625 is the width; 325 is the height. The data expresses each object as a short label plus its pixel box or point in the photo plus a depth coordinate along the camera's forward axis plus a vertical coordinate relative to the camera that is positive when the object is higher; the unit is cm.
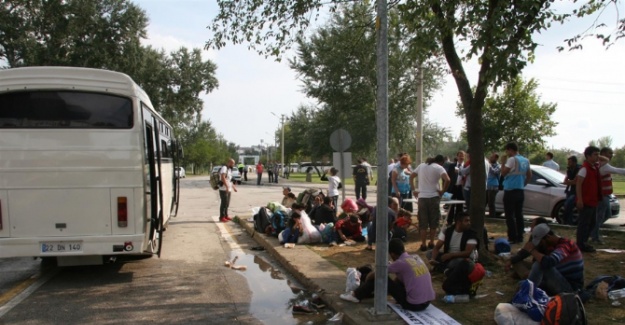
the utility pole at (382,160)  521 -3
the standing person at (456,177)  1287 -56
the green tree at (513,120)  2614 +186
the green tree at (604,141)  7936 +203
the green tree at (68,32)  2944 +824
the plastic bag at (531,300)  481 -147
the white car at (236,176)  4183 -147
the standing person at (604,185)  916 -60
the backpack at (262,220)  1171 -148
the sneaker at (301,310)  610 -189
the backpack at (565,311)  449 -146
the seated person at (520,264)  635 -148
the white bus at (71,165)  662 -4
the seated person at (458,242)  655 -119
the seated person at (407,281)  546 -143
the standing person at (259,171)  3740 -90
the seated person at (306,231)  1033 -154
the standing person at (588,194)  833 -70
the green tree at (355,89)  2632 +398
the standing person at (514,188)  923 -63
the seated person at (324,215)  1127 -131
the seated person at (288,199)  1375 -114
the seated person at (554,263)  550 -125
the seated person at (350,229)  1039 -153
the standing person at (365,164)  1700 -25
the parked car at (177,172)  1425 -33
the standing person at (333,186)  1354 -78
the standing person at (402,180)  1196 -60
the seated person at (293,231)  1027 -152
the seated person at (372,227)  937 -134
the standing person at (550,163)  1486 -27
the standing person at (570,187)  1123 -78
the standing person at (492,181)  1225 -66
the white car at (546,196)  1270 -110
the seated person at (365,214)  1137 -133
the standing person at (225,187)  1485 -84
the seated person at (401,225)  970 -138
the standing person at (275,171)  4056 -101
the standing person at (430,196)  889 -73
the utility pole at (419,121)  1864 +140
